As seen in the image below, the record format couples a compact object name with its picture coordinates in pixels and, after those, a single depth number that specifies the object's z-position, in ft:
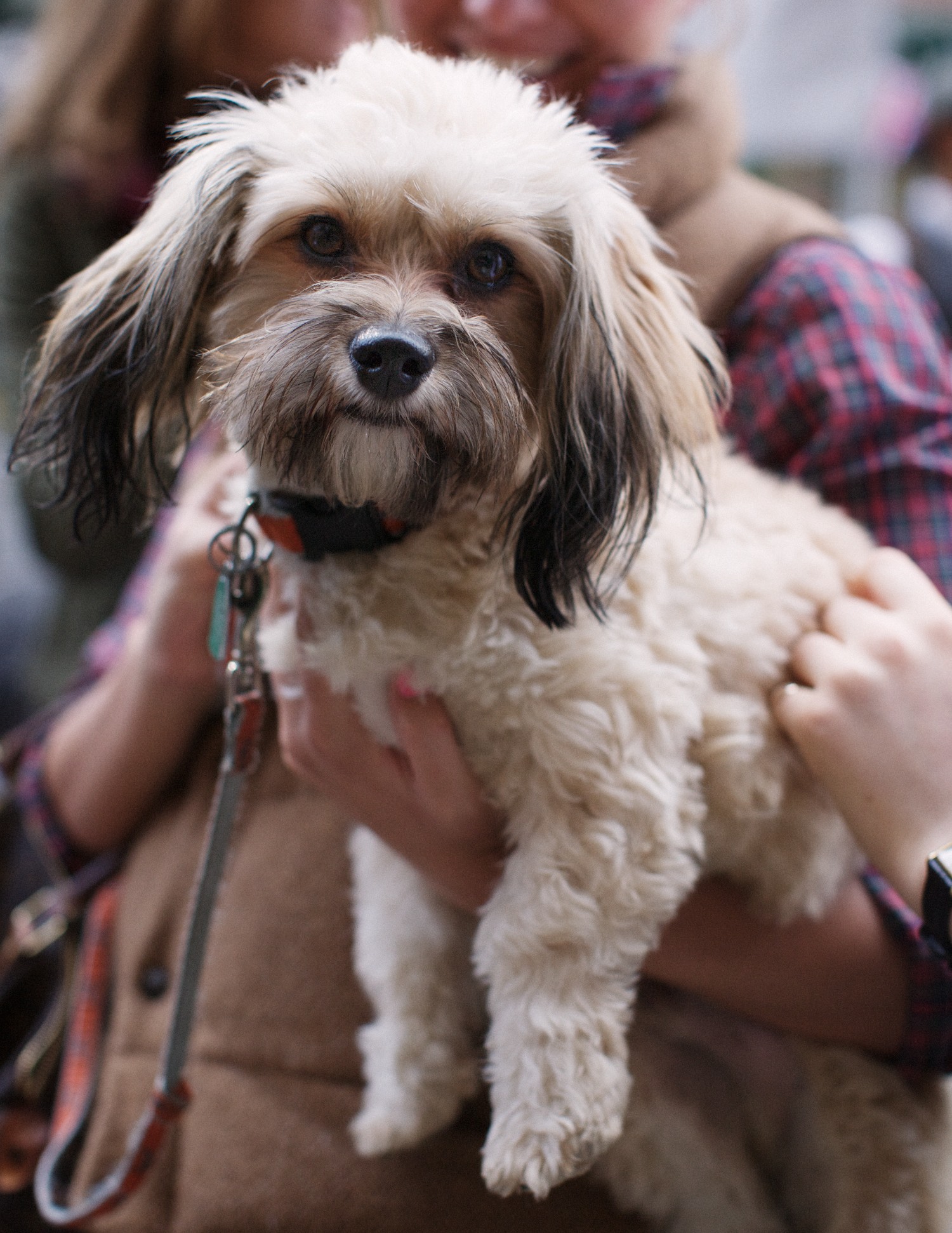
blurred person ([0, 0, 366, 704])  3.39
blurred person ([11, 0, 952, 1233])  2.40
